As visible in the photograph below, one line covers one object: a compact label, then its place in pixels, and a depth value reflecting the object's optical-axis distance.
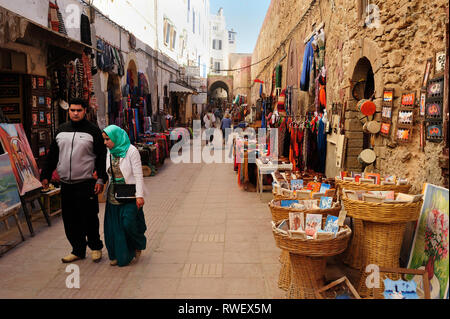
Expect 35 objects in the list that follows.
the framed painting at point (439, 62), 3.10
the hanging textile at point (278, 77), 12.55
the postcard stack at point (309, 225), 3.12
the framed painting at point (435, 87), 3.04
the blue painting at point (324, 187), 4.02
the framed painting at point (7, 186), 4.24
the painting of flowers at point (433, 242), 2.45
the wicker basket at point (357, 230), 3.54
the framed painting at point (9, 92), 5.95
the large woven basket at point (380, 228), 3.01
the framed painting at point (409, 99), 3.66
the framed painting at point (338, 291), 2.81
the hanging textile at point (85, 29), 7.75
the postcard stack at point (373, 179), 3.65
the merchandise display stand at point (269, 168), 6.58
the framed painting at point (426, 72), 3.34
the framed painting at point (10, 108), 5.95
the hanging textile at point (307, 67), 8.06
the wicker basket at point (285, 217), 3.33
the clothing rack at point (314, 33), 7.20
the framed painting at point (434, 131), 3.10
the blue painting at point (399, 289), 2.41
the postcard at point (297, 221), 3.23
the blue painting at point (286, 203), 3.69
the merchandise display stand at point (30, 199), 4.63
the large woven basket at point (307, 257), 2.91
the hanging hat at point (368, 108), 4.65
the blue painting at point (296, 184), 4.28
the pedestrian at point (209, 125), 14.54
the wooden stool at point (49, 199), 5.25
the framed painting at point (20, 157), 4.56
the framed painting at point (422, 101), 3.43
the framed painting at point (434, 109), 3.08
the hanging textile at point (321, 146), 6.73
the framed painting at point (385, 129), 4.24
